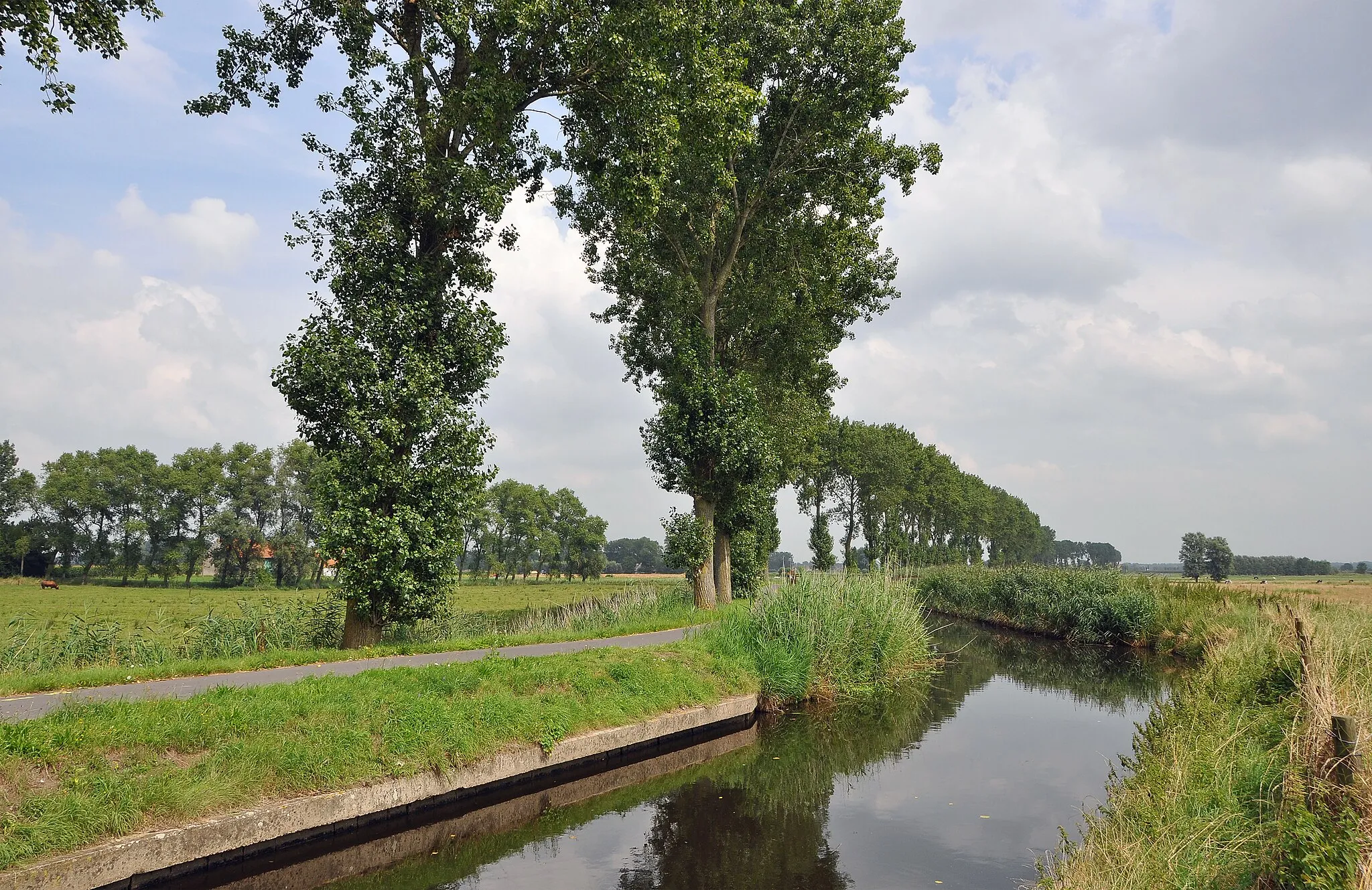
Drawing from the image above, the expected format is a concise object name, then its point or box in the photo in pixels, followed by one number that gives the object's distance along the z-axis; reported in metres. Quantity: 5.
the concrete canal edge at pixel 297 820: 6.32
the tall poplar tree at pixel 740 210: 18.28
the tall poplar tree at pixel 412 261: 14.70
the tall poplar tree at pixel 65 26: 10.08
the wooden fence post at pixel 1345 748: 5.76
